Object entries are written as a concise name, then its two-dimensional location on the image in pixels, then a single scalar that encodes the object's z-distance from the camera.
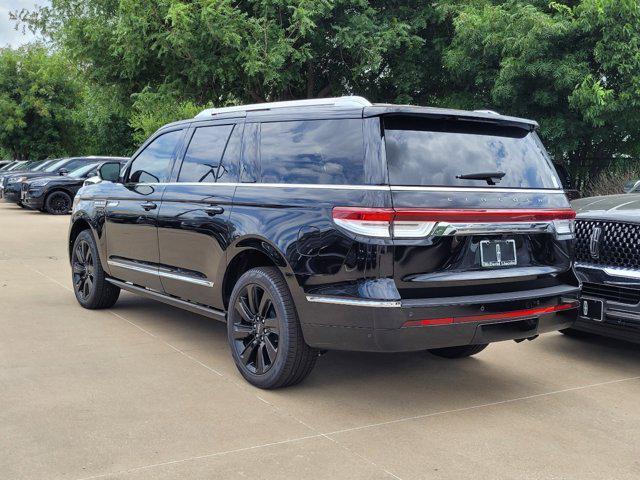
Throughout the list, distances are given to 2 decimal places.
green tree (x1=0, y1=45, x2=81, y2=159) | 36.47
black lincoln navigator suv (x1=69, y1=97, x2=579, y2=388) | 4.12
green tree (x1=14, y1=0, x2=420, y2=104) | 16.86
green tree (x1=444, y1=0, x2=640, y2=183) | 14.37
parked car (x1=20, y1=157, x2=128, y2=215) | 20.69
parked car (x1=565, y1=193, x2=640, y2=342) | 5.37
